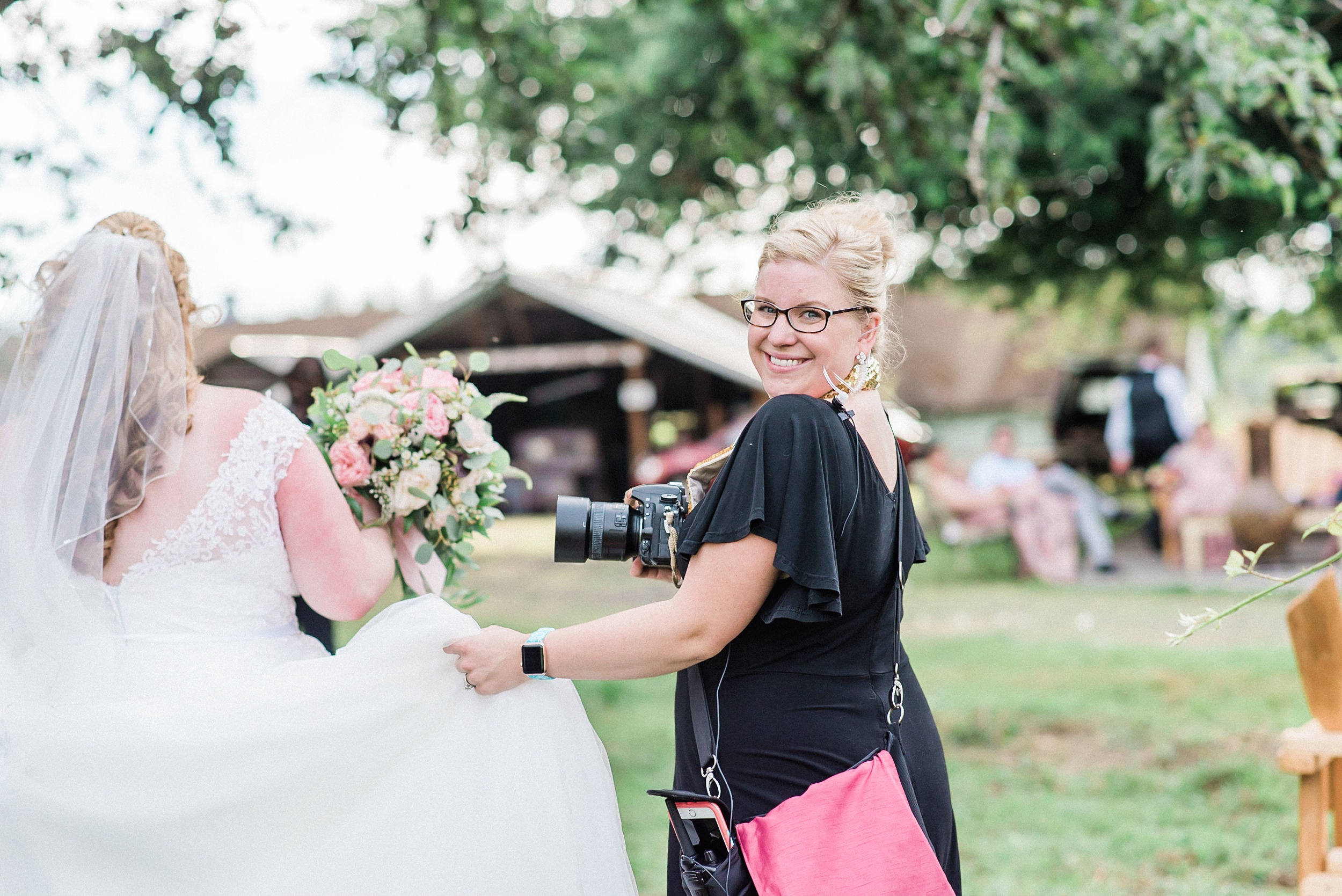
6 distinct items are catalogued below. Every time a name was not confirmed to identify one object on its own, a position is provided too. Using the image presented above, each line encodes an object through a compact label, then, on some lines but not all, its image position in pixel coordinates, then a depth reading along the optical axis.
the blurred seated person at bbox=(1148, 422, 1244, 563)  12.45
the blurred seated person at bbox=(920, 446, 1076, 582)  12.82
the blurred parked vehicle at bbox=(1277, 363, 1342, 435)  13.03
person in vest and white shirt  15.39
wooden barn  21.80
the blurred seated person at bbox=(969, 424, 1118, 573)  13.09
